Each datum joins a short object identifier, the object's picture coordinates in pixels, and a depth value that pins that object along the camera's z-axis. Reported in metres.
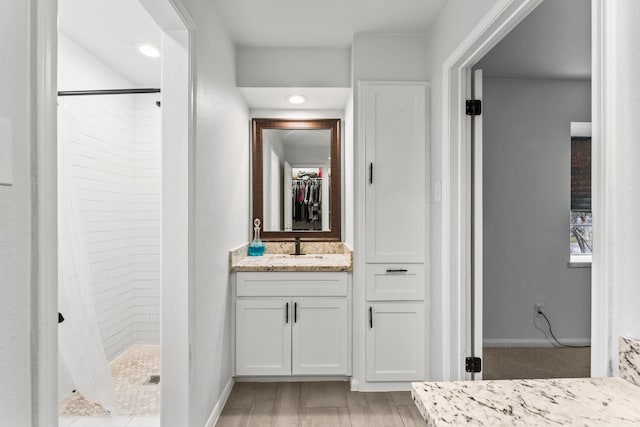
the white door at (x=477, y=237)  2.13
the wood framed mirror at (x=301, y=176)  3.34
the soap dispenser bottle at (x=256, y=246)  3.16
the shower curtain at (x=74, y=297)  1.93
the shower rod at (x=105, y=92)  2.16
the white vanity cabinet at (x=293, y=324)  2.63
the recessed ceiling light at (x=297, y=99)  2.98
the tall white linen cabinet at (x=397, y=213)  2.54
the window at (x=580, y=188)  3.48
